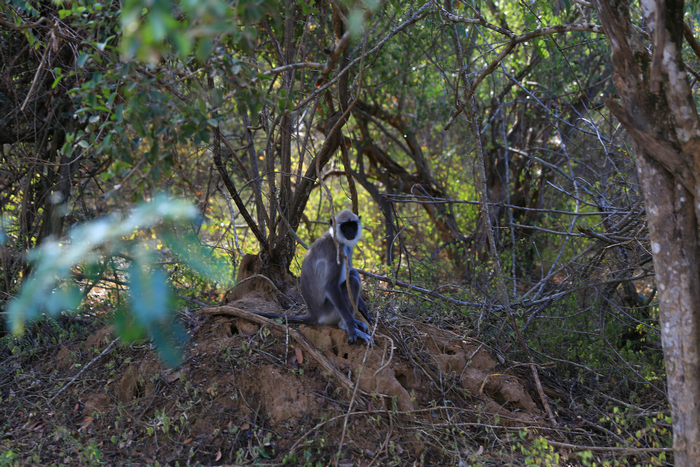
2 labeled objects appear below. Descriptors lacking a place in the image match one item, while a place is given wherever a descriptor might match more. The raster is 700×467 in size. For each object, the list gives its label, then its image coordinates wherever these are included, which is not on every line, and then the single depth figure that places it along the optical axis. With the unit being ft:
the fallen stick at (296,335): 13.08
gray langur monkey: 14.92
